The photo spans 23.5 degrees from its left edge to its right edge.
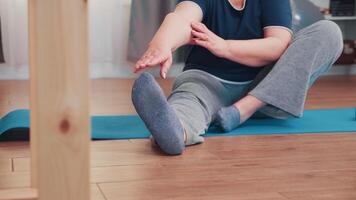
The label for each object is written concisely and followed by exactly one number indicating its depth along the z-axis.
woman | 2.74
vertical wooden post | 1.66
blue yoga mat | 2.76
